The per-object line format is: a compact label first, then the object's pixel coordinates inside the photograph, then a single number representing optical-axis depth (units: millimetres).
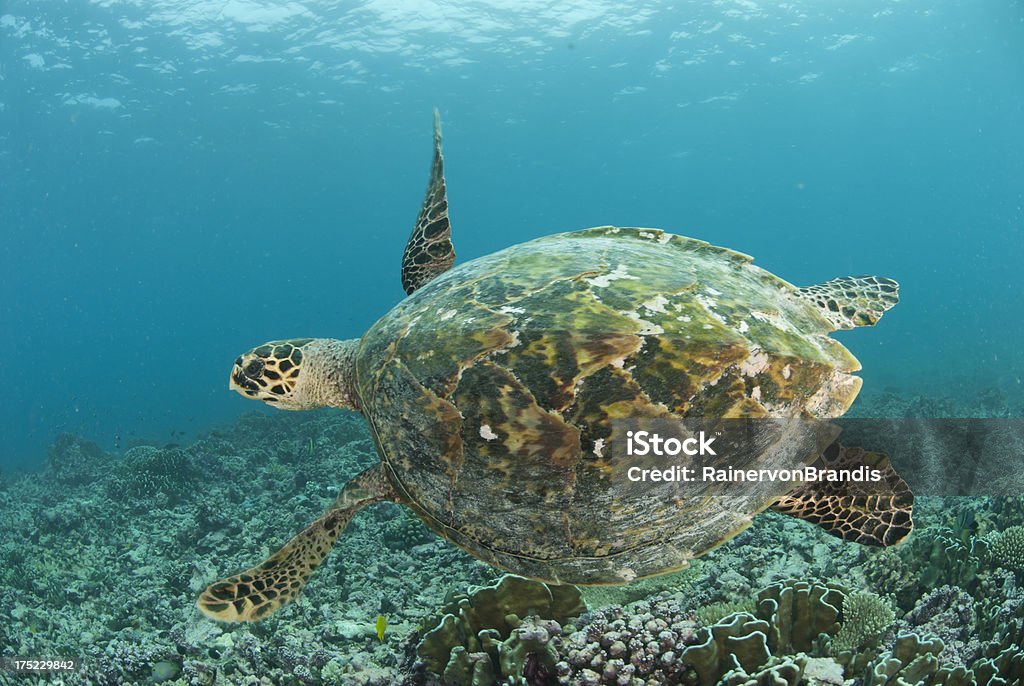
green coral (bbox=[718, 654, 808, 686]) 2402
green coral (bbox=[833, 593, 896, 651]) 2932
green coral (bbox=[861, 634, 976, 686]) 2570
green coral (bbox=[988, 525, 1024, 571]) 3537
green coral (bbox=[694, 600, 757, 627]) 3184
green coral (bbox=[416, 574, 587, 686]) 2787
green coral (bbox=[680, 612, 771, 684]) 2568
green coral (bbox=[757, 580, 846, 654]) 3004
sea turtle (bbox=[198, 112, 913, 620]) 2336
